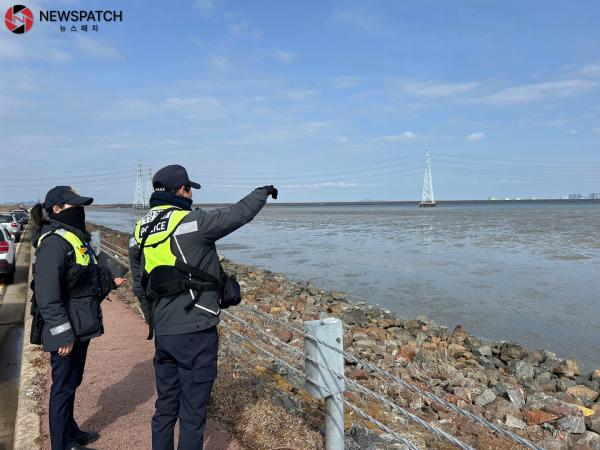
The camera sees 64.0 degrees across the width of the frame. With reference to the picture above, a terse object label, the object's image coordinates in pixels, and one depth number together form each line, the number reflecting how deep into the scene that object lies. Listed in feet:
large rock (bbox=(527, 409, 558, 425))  20.15
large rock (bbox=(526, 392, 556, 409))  21.89
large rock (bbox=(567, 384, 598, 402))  24.79
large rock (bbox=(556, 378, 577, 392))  25.72
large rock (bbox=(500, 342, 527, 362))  31.03
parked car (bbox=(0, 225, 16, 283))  43.57
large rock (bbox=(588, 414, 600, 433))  20.06
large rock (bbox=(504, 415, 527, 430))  19.72
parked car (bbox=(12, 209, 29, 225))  129.30
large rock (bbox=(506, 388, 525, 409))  22.22
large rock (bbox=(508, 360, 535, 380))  27.57
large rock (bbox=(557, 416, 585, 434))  19.56
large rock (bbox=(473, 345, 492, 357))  31.48
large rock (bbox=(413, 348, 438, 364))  27.36
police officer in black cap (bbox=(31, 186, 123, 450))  11.07
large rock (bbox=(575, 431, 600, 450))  18.38
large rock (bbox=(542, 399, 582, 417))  20.62
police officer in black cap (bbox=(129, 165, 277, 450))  9.51
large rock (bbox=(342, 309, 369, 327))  38.65
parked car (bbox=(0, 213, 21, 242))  83.27
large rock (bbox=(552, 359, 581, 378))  28.30
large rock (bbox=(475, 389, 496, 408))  21.76
